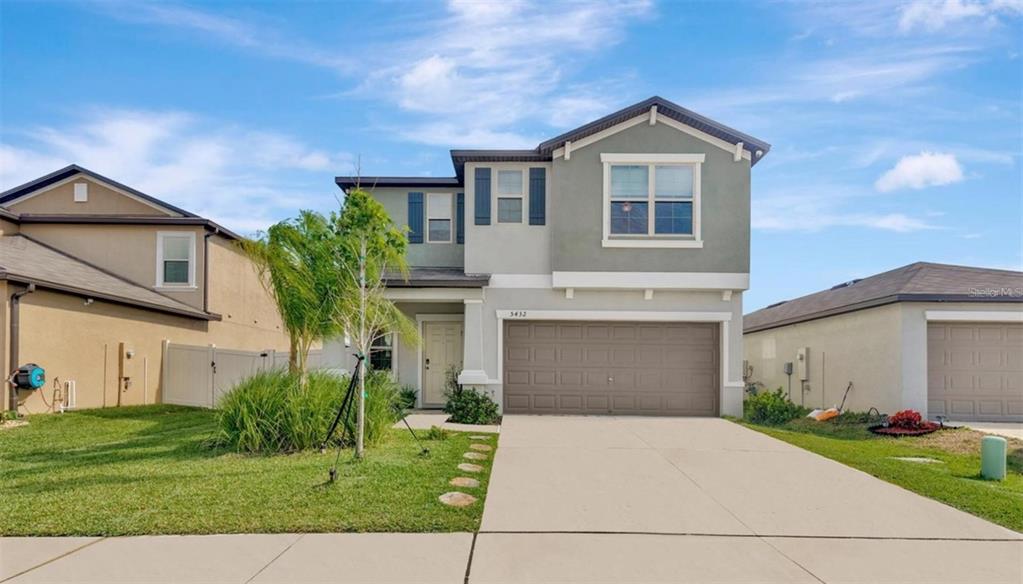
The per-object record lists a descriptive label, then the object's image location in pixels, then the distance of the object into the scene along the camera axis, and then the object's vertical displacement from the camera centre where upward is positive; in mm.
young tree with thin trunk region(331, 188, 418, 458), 9148 +833
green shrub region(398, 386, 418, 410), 14985 -1794
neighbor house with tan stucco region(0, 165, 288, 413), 14219 +696
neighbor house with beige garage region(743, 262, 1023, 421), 14492 -530
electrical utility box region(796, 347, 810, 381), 19234 -1241
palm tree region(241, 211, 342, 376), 10625 +625
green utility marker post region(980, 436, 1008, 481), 8672 -1763
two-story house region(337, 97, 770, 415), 14656 +1089
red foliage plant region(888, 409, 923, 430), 13258 -1968
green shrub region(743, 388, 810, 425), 16297 -2201
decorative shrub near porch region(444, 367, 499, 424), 13500 -1843
